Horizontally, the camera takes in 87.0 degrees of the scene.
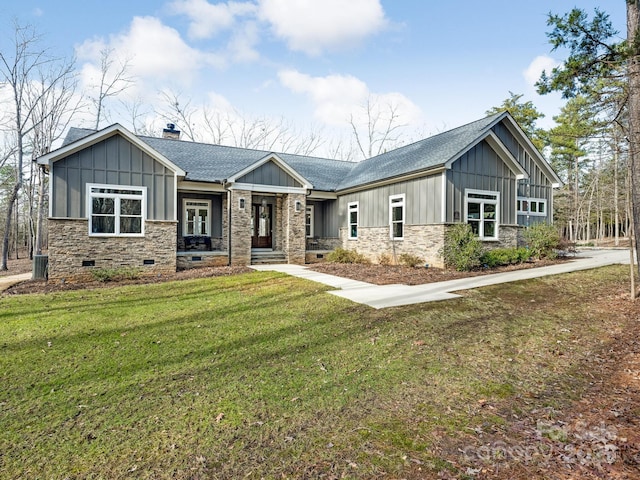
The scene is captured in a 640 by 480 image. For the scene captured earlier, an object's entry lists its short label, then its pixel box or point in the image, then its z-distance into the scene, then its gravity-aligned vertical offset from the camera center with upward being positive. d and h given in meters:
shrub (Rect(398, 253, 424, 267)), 12.15 -0.66
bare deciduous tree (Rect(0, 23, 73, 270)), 18.12 +9.54
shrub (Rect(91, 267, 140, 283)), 10.65 -1.10
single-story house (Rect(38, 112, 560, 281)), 10.96 +1.61
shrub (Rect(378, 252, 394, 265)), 13.64 -0.71
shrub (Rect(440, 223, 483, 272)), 11.07 -0.23
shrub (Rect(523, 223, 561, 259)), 13.39 +0.06
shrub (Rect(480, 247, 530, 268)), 11.74 -0.51
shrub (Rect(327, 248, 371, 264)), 14.90 -0.70
